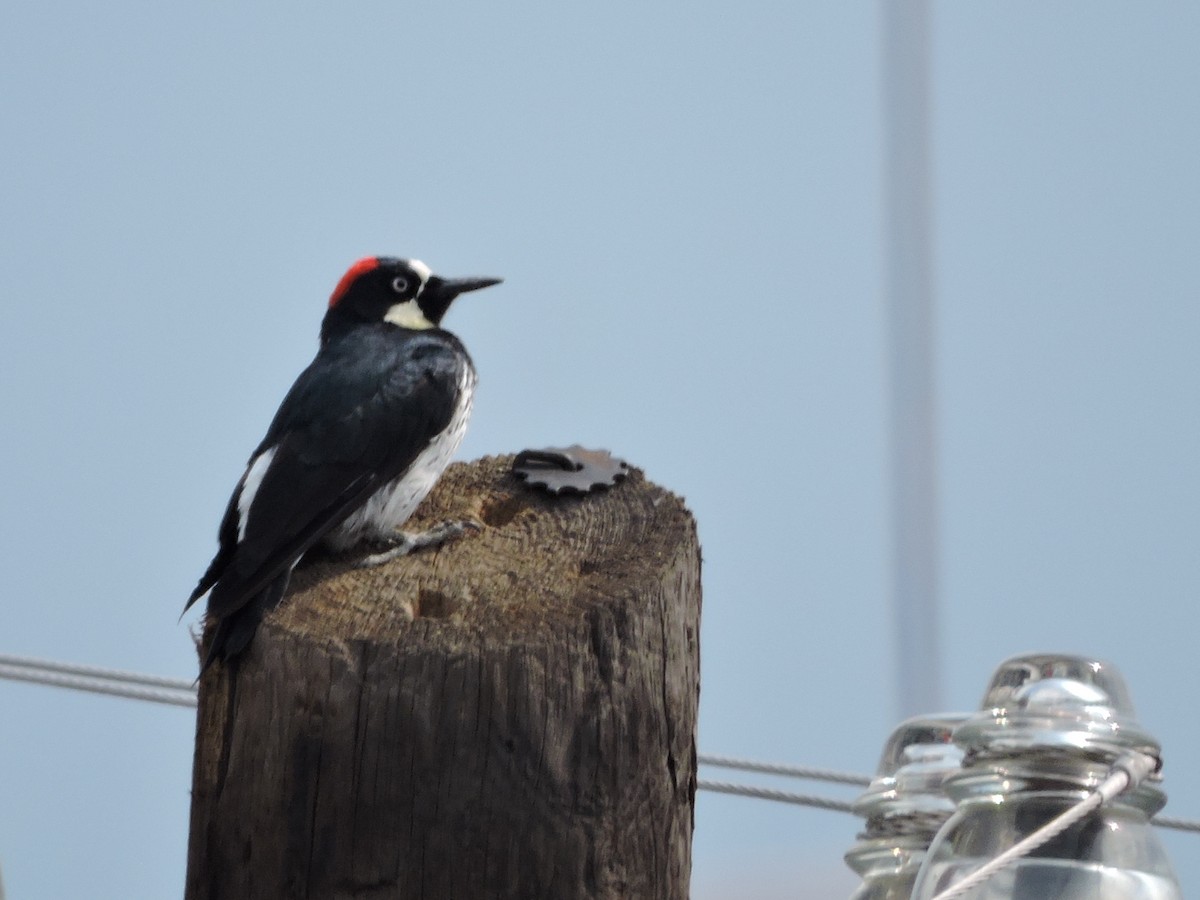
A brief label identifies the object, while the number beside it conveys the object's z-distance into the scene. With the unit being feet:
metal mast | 39.09
